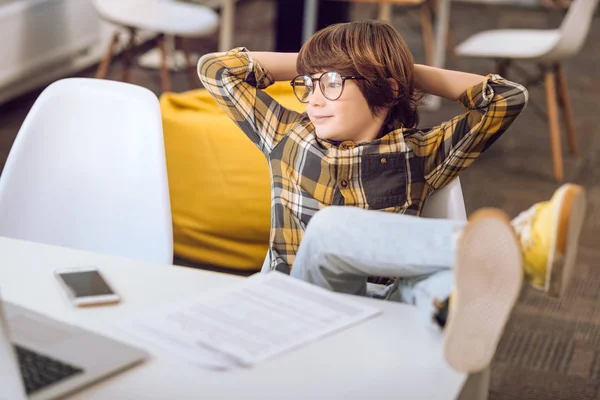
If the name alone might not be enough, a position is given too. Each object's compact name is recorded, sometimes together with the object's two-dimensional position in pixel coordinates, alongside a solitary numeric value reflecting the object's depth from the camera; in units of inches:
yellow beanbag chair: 170.1
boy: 124.0
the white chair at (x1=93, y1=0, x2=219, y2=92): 271.5
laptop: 94.4
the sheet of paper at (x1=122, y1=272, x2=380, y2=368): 101.0
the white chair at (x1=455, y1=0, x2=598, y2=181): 246.3
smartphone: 106.3
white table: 97.7
